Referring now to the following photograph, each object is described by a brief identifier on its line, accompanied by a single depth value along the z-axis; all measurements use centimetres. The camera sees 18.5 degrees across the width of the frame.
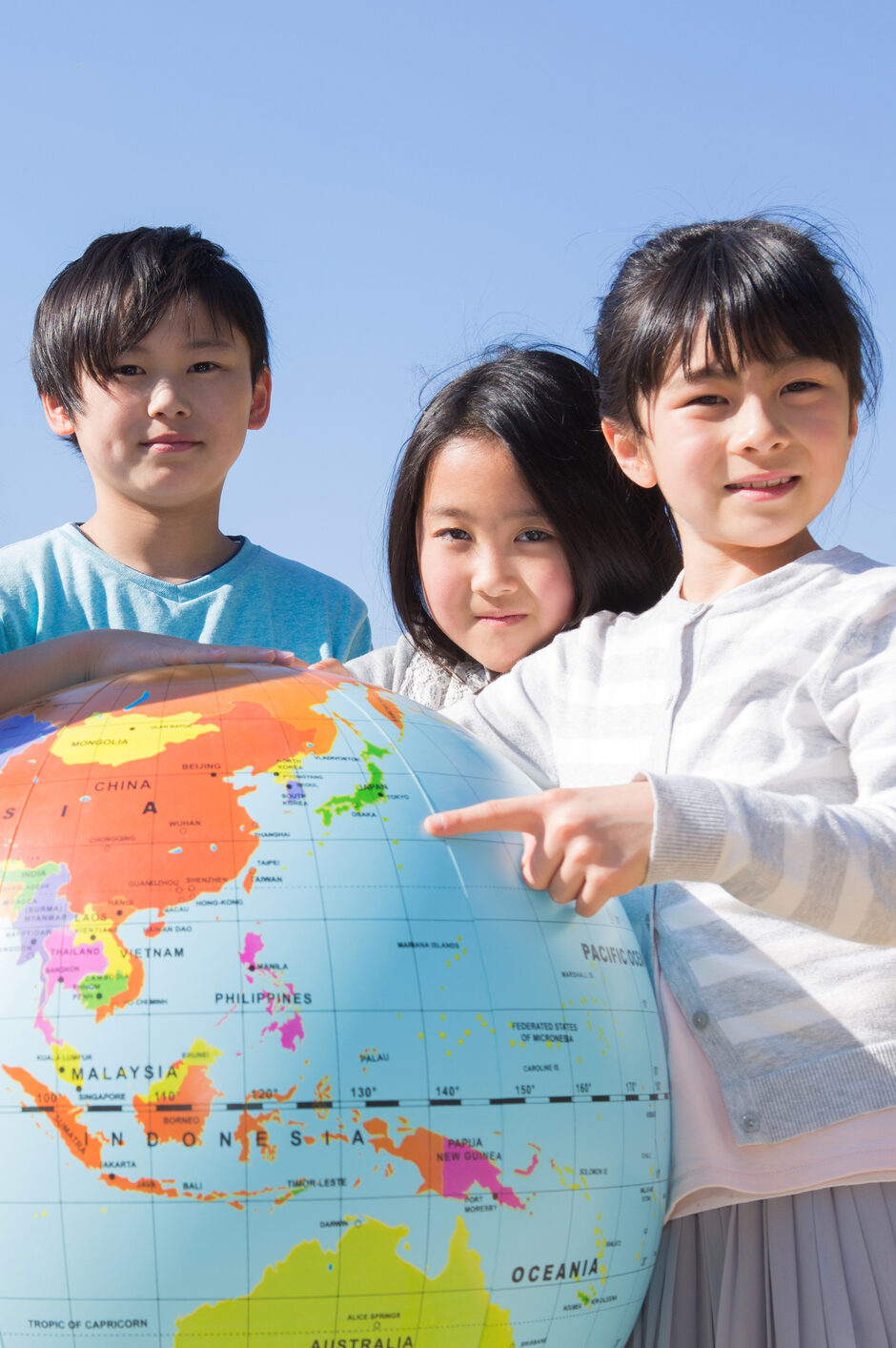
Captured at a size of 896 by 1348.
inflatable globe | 114
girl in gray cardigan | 122
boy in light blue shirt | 167
